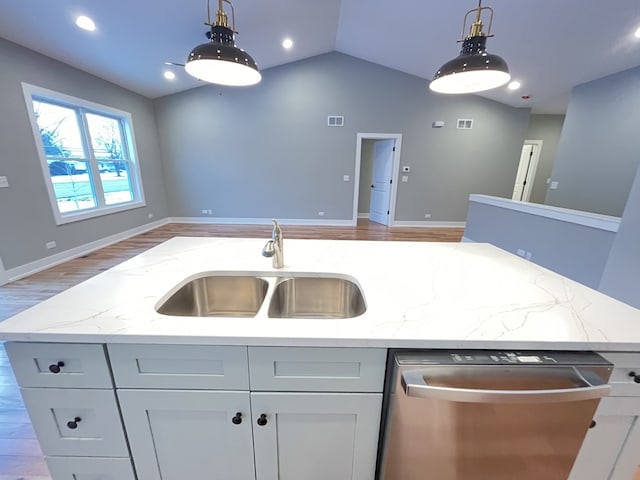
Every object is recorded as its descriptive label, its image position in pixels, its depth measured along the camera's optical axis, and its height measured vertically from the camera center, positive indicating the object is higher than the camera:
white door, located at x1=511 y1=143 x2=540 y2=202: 6.63 +0.17
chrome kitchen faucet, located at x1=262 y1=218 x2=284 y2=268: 1.18 -0.34
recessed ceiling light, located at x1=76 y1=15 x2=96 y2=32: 2.80 +1.59
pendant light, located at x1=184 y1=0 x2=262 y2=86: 1.17 +0.53
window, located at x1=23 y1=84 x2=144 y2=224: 3.37 +0.24
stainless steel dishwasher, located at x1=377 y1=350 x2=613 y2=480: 0.70 -0.66
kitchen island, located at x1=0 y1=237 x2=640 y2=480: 0.73 -0.58
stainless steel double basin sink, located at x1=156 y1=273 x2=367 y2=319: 1.18 -0.57
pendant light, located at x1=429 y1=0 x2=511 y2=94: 1.19 +0.51
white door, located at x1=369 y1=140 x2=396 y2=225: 5.83 -0.10
